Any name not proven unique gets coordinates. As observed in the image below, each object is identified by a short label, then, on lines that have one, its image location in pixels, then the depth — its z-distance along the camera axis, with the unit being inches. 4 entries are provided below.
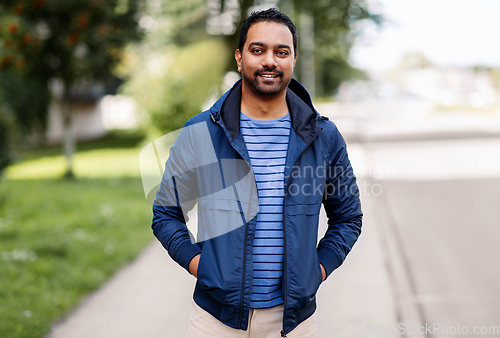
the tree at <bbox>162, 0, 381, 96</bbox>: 544.7
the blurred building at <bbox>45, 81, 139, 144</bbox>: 953.5
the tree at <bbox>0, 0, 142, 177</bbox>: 378.9
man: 74.2
